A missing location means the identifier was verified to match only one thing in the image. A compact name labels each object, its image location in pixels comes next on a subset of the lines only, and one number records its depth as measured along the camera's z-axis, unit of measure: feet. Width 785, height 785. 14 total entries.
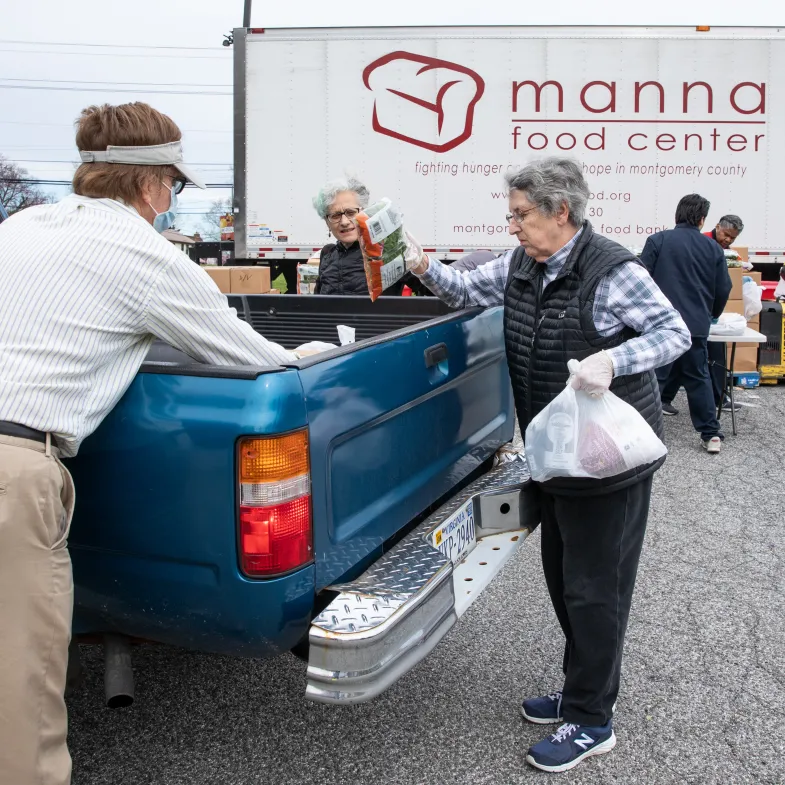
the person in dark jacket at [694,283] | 22.21
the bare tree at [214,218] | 131.58
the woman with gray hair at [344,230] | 14.96
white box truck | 33.63
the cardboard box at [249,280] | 29.73
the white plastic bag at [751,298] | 28.78
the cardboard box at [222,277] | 29.48
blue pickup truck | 6.75
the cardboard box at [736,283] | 29.30
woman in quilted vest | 8.30
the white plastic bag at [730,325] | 23.08
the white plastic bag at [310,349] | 9.14
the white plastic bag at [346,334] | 10.82
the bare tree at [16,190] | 107.55
